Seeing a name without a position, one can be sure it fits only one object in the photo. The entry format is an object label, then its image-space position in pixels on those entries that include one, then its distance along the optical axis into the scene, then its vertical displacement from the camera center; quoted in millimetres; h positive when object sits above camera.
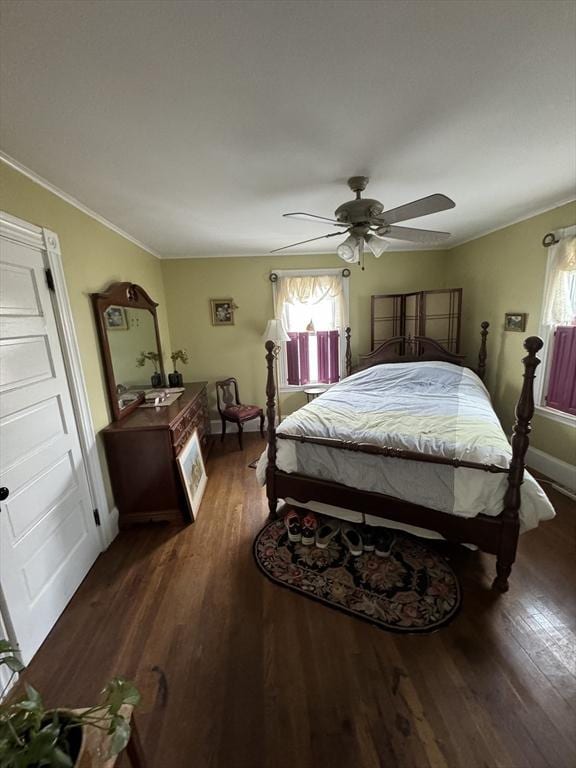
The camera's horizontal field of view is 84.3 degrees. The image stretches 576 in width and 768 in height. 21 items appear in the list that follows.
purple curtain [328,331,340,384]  4422 -516
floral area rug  1733 -1588
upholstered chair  3893 -1071
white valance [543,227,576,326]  2641 +230
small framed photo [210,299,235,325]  4215 +165
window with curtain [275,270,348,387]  4238 -66
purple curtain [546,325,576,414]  2789 -583
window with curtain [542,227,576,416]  2686 -169
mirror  2449 -127
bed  1765 -939
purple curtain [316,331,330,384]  4426 -539
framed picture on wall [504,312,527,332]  3178 -131
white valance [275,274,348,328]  4227 +386
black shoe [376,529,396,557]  2129 -1512
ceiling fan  1808 +579
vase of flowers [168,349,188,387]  3758 -475
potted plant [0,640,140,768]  609 -825
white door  1538 -682
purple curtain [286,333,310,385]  4422 -550
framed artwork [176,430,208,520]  2594 -1290
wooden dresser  2428 -1062
